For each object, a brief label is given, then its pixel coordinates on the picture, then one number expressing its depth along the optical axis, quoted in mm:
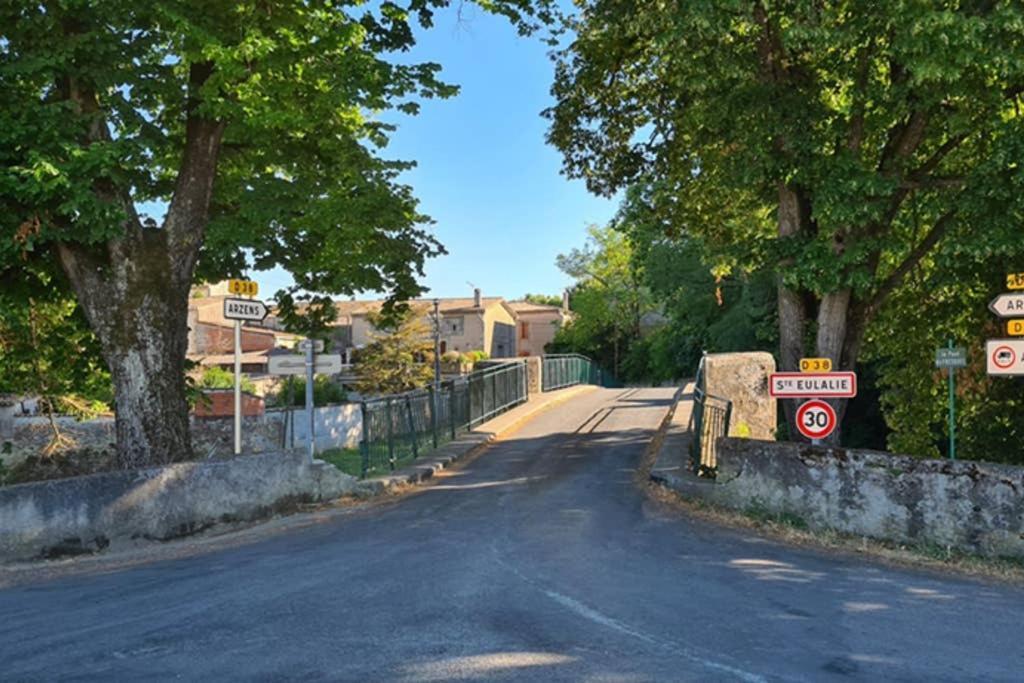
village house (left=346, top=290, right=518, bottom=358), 69250
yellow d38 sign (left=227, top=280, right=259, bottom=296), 10734
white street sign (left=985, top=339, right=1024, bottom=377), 9023
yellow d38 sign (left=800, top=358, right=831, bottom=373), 10359
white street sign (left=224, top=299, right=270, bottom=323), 10430
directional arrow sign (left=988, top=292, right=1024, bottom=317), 9188
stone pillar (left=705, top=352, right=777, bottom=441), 14547
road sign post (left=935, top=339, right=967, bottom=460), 10773
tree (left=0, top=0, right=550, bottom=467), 9633
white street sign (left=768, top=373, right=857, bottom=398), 9930
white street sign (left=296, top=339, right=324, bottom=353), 11516
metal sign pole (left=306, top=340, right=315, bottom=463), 11400
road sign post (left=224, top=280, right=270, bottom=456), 10414
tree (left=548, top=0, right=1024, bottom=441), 8742
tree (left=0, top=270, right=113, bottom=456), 13180
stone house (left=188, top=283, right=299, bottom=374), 59450
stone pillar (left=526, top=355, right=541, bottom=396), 27875
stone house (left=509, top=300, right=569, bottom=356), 83562
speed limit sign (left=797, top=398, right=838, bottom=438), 10086
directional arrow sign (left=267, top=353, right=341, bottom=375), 11539
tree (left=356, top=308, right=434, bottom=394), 38812
